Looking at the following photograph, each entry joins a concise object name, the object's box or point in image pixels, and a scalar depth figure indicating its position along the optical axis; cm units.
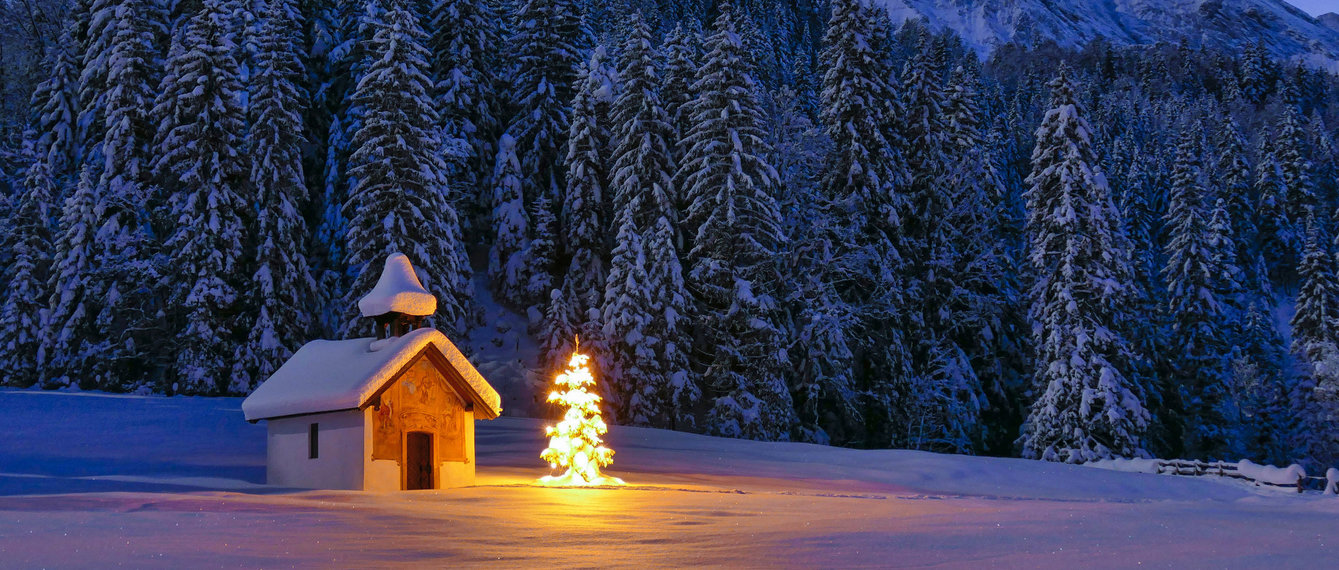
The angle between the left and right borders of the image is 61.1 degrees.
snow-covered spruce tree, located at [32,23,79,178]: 5688
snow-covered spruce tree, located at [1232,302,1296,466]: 6259
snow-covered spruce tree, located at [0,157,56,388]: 4903
